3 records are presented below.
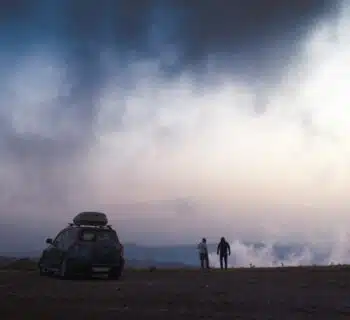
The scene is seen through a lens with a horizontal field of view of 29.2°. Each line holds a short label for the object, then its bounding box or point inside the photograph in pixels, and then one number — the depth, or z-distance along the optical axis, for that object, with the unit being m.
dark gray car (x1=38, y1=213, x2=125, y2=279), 23.88
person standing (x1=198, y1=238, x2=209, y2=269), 33.81
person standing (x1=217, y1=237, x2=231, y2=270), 34.47
